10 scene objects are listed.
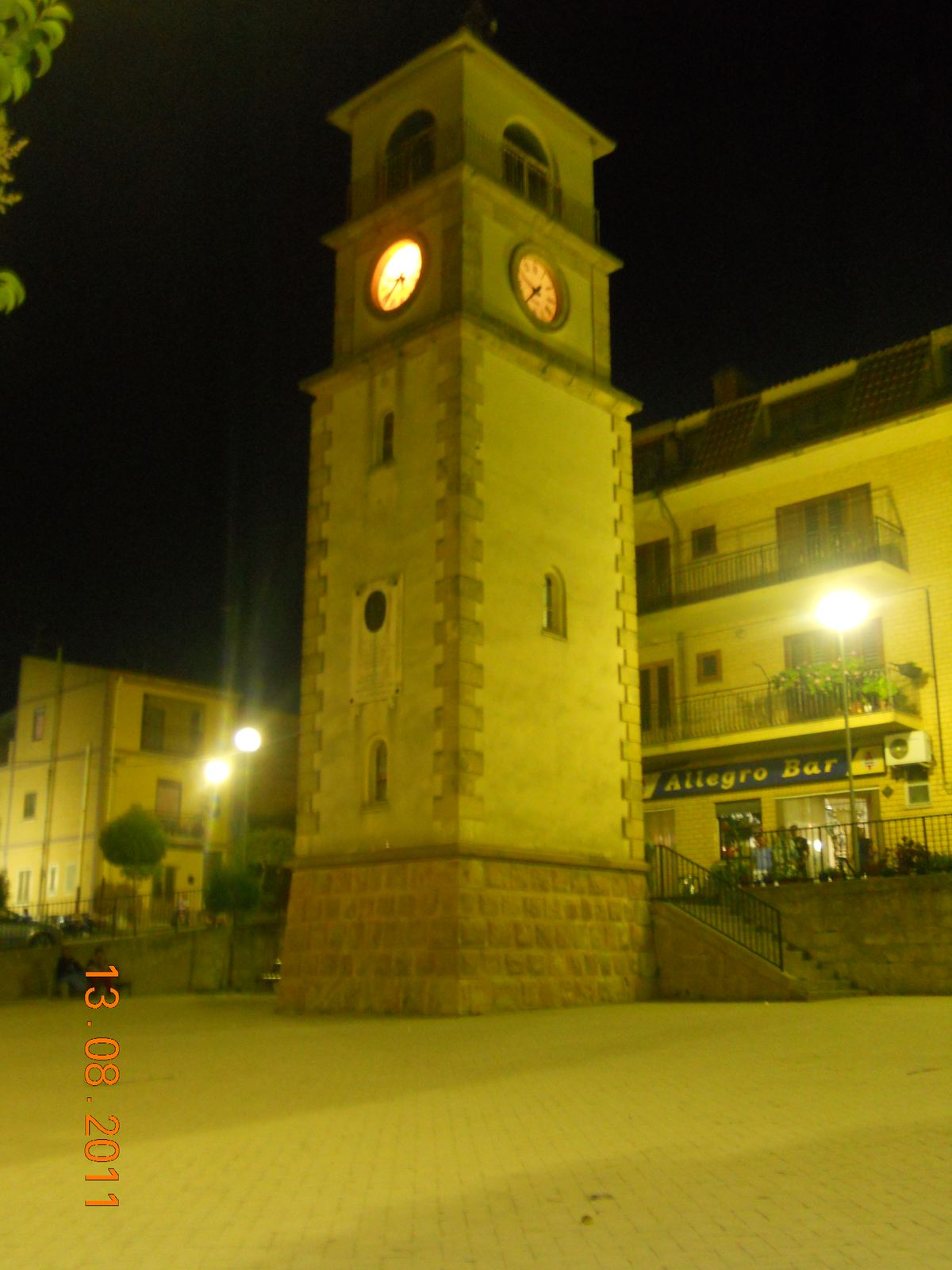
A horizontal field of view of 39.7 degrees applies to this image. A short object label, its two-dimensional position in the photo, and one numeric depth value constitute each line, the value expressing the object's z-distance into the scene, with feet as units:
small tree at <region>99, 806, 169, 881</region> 122.52
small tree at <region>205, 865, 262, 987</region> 93.50
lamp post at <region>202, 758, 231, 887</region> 81.46
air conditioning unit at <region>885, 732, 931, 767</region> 83.61
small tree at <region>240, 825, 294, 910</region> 120.26
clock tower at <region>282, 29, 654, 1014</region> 64.18
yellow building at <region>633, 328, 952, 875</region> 86.07
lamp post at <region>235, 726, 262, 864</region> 68.49
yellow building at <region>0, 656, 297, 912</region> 150.51
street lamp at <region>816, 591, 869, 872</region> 73.46
